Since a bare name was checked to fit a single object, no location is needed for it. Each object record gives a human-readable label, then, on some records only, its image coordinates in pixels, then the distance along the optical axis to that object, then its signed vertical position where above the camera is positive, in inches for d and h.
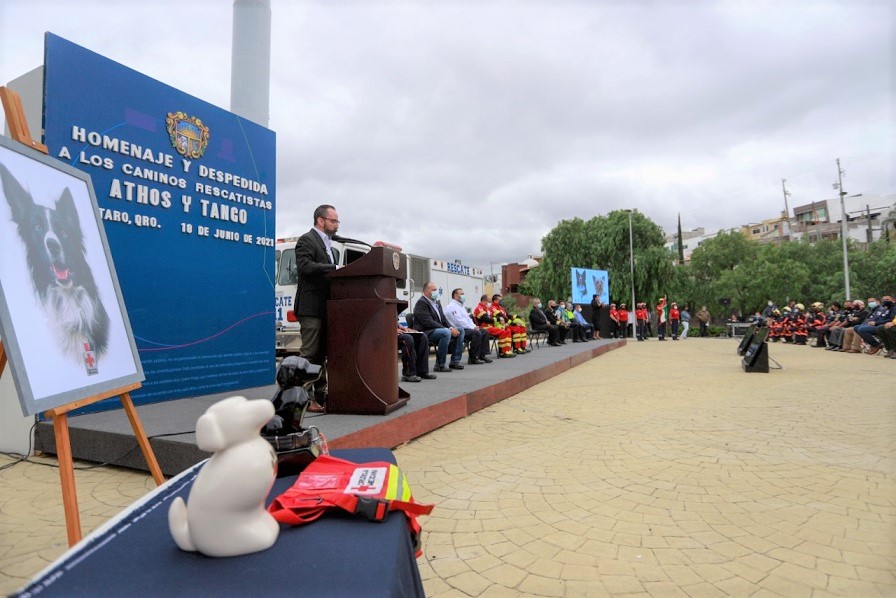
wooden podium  150.3 -4.3
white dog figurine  44.4 -14.9
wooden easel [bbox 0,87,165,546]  68.4 -15.2
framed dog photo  72.2 +6.8
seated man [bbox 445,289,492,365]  336.8 -3.0
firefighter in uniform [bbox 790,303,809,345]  689.6 -12.4
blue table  38.7 -20.5
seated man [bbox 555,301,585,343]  622.5 -1.8
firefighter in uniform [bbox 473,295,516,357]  381.7 +0.2
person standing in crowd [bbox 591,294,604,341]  732.0 +12.4
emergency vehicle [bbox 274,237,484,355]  367.2 +44.0
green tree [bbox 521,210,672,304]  1135.0 +162.6
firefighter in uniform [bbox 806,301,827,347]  663.8 -2.8
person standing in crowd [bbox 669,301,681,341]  965.8 +7.3
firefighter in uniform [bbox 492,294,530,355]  393.4 -2.1
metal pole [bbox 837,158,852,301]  1080.4 +208.7
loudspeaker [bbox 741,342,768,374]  326.6 -28.2
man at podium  157.8 +11.3
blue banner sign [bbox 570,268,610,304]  751.1 +58.9
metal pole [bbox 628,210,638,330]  1123.6 +157.3
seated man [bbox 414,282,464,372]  280.4 +0.7
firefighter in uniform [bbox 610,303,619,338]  794.2 -0.3
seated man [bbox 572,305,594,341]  643.5 -0.7
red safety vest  50.8 -18.6
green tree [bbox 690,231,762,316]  1374.3 +142.3
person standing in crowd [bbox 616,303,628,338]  810.2 +2.7
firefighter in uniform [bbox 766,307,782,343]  761.6 -12.9
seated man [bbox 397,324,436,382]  242.8 -15.1
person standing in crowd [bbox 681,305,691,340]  946.9 -4.0
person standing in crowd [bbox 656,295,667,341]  820.7 +1.5
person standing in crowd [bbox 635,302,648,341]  834.2 -1.2
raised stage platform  117.4 -28.1
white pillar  288.2 +159.0
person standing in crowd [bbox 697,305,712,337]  935.5 +0.2
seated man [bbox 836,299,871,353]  532.3 -8.6
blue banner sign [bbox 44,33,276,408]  158.4 +45.2
